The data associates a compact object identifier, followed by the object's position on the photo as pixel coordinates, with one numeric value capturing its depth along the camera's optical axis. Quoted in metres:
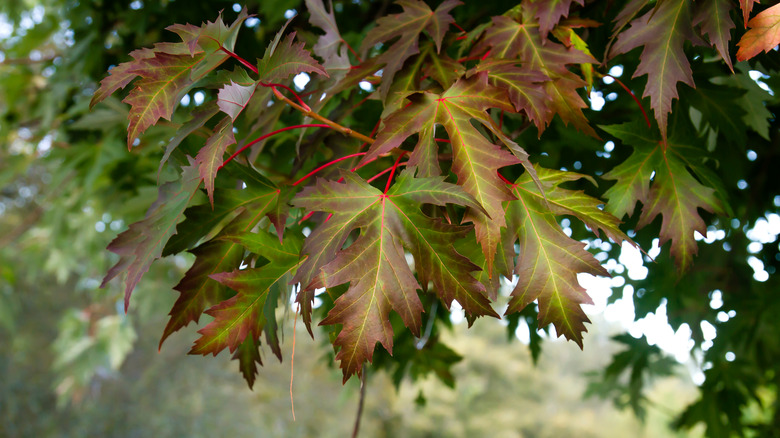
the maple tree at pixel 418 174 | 0.74
